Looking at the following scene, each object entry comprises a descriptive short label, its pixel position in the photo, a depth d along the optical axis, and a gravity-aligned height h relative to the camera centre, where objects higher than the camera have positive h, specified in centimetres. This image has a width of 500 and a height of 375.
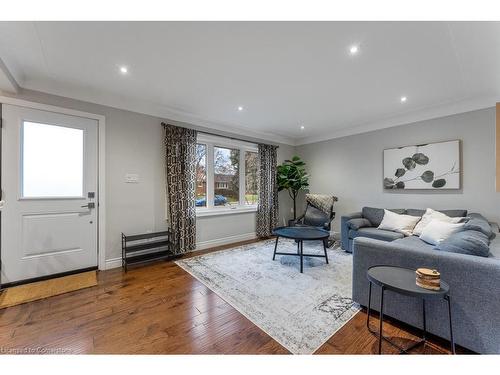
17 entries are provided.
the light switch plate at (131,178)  329 +15
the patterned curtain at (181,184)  360 +7
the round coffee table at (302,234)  302 -69
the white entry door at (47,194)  251 -7
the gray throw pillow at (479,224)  206 -41
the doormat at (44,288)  223 -114
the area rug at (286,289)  176 -115
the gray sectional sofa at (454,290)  138 -73
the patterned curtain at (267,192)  495 -10
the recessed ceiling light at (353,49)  201 +130
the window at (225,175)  424 +27
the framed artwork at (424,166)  337 +35
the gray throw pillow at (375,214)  379 -48
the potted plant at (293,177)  505 +25
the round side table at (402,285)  132 -64
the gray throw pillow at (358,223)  365 -62
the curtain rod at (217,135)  358 +104
